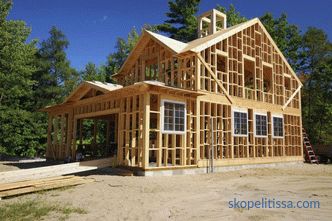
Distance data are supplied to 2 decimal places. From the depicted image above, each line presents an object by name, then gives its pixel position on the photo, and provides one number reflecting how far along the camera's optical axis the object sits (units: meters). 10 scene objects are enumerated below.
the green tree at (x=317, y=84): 32.31
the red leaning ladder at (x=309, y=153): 22.94
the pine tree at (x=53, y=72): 32.16
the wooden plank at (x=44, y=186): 8.68
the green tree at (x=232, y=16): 37.22
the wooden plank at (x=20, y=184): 8.94
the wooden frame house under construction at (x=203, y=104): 13.34
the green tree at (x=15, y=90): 25.28
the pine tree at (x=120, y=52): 39.84
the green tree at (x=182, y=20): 35.66
